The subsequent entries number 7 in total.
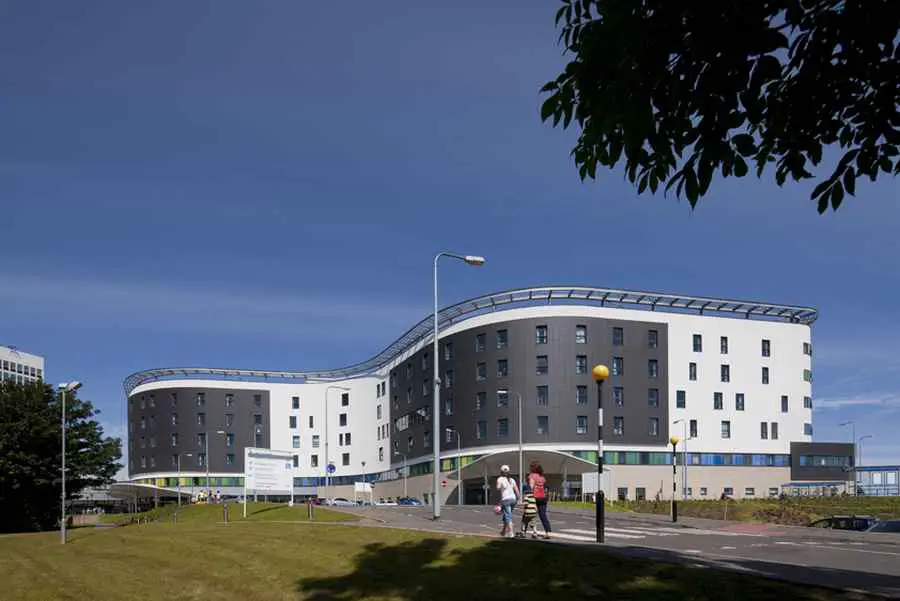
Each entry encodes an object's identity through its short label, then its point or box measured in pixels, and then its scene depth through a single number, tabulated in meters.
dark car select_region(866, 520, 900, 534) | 27.70
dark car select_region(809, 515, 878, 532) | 32.03
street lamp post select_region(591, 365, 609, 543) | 18.41
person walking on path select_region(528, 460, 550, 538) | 19.76
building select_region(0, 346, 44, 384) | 148.38
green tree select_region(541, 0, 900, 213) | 6.38
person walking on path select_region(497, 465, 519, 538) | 19.91
